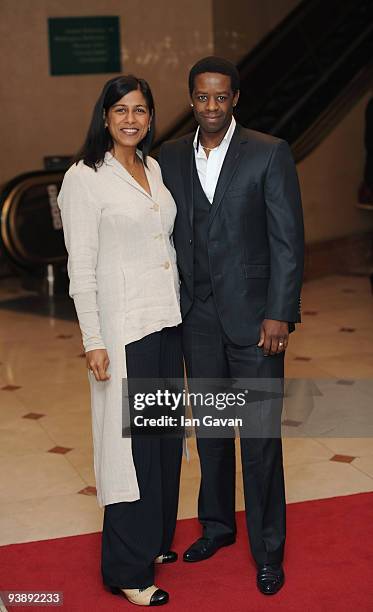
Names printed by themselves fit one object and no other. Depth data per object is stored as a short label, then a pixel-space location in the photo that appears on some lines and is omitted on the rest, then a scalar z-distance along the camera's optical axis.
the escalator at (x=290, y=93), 9.38
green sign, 12.21
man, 3.69
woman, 3.57
